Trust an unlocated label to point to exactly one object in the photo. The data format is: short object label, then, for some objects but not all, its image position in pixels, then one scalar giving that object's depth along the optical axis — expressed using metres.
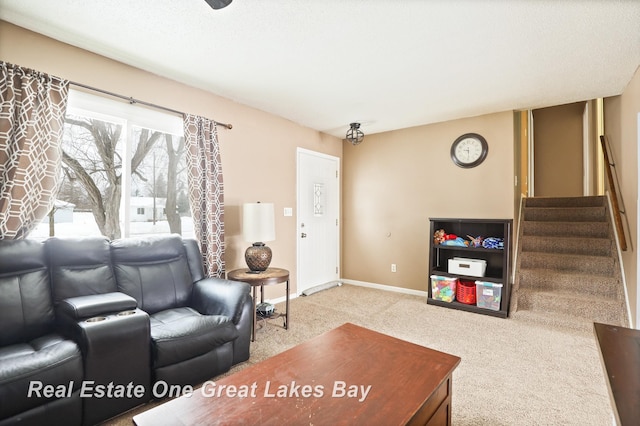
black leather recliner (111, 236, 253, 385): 1.99
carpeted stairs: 3.24
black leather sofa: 1.55
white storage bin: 3.75
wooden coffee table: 1.17
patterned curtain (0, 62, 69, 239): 2.05
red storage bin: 3.80
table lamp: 3.15
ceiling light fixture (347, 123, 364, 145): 4.49
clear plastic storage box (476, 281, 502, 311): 3.59
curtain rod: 2.43
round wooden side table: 2.87
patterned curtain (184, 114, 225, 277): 3.05
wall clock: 4.02
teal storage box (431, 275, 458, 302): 3.91
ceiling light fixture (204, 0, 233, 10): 1.64
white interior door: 4.51
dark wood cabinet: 3.58
